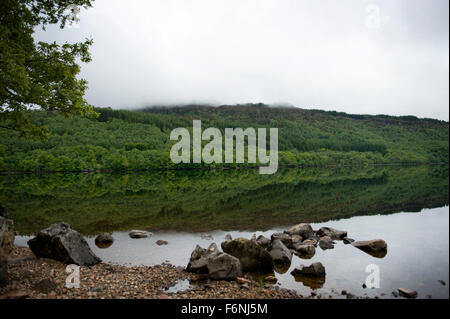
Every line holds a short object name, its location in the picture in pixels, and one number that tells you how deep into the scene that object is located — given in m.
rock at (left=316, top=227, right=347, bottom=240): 23.30
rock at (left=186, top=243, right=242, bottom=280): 13.63
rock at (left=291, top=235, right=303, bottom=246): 20.94
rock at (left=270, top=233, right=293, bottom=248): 20.53
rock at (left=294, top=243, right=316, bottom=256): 19.05
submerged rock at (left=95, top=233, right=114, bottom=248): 20.58
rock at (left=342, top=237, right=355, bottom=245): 22.16
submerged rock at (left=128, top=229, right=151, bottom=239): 23.02
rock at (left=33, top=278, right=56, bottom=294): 10.55
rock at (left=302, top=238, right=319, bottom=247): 20.88
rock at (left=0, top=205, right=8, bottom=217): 21.04
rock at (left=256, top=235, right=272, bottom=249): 19.81
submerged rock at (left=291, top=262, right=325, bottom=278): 14.91
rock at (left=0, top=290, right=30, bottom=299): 9.45
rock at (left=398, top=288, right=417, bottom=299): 12.69
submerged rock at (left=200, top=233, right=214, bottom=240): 22.97
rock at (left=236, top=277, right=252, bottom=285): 13.40
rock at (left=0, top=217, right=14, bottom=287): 10.28
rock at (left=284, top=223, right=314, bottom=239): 23.12
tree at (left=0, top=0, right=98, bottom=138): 16.30
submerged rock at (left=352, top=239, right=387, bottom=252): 19.86
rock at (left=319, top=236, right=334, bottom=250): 20.60
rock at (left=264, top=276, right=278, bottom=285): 14.08
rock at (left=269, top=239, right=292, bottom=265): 16.78
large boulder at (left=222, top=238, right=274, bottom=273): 15.35
